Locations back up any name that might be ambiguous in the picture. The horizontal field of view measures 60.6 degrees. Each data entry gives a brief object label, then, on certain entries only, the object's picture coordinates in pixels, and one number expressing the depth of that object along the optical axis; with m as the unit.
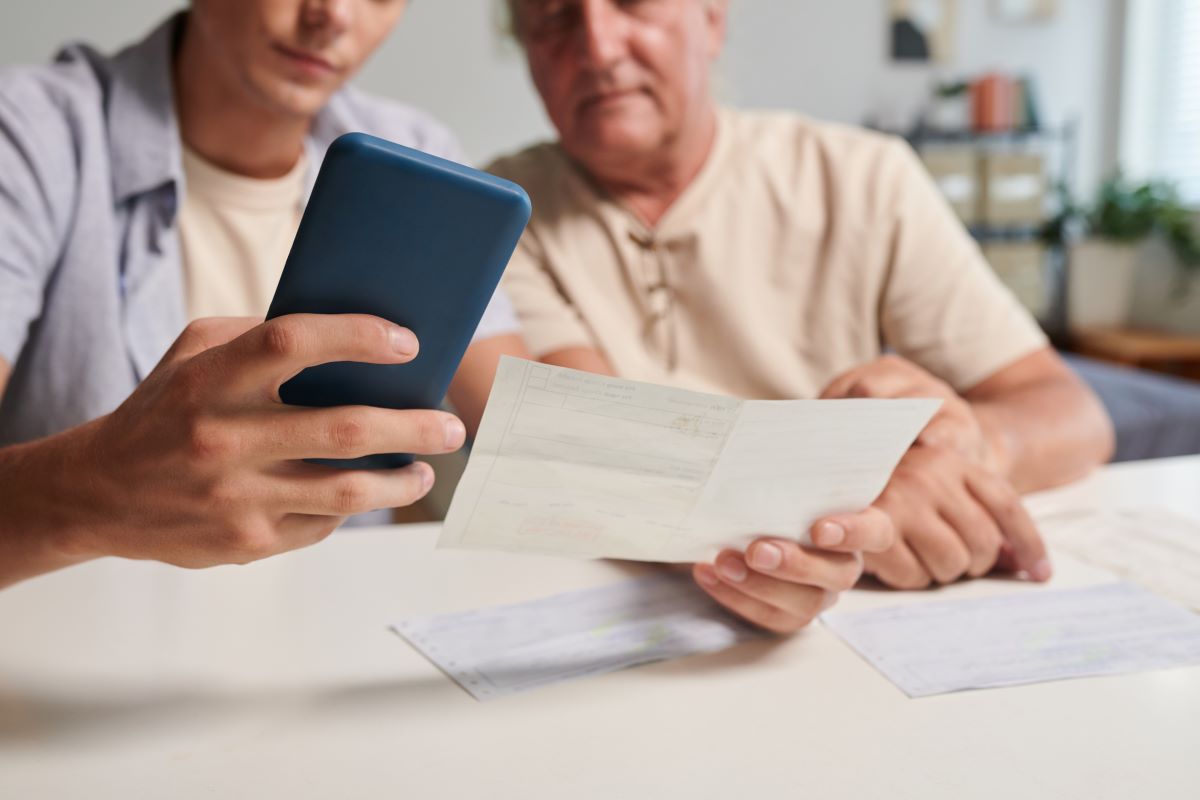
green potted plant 3.89
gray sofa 2.32
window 4.02
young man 1.03
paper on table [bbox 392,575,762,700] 0.67
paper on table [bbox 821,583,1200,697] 0.66
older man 1.26
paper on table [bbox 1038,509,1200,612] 0.83
